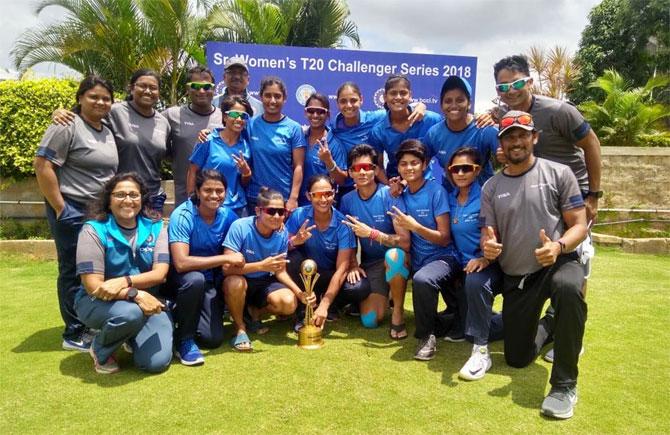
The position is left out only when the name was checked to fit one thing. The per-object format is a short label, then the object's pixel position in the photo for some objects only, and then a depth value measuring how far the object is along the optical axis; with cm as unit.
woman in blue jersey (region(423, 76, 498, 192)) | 442
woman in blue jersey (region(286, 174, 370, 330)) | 450
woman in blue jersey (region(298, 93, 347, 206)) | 490
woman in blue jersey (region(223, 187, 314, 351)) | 423
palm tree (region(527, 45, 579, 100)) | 1573
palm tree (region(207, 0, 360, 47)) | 1169
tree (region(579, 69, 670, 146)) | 1205
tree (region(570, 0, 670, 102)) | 1805
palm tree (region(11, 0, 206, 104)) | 1035
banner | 693
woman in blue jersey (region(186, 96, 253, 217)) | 463
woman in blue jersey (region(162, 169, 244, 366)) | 399
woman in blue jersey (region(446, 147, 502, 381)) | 367
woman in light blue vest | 359
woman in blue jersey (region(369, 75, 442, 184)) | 479
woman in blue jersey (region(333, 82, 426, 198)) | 500
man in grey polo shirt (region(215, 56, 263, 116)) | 547
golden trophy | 417
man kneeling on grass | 314
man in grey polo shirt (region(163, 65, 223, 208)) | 499
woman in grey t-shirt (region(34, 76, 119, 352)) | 400
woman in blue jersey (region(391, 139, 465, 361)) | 404
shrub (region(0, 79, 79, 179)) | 784
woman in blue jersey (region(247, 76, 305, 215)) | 484
